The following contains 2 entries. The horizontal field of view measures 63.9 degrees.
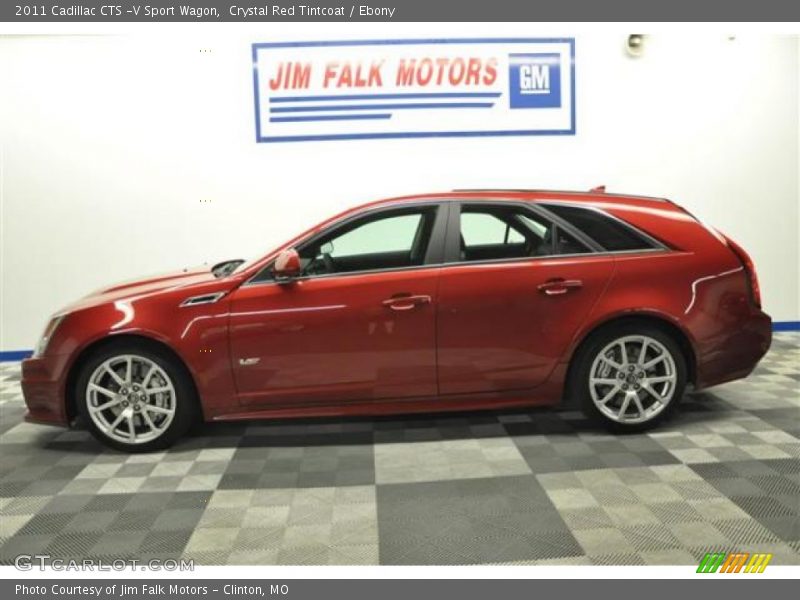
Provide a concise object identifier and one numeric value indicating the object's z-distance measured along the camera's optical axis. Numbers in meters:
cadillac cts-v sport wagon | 3.51
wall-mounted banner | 5.68
